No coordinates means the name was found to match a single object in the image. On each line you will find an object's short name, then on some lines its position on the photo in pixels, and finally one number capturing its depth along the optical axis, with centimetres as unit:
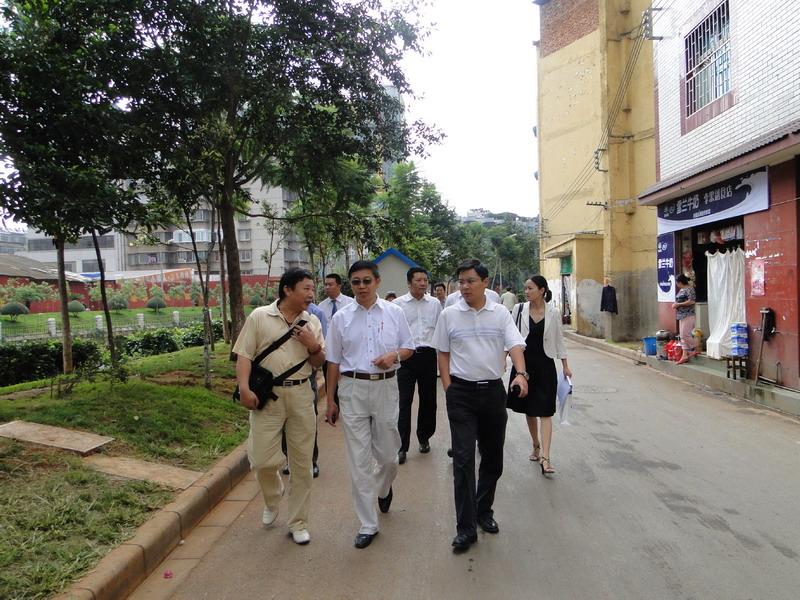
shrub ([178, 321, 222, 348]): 2027
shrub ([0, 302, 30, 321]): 3111
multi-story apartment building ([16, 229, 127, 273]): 6750
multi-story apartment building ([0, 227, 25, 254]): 9325
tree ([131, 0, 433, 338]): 790
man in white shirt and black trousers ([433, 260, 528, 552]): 388
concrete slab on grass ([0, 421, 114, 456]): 530
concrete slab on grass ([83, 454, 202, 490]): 492
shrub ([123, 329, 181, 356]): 1845
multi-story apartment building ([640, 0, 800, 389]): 890
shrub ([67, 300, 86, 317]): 3512
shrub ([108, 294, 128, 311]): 3872
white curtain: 1063
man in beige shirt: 406
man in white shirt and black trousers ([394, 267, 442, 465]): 602
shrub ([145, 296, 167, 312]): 4116
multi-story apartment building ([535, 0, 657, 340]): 1884
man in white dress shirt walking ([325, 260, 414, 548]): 407
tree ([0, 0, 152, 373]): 553
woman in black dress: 548
